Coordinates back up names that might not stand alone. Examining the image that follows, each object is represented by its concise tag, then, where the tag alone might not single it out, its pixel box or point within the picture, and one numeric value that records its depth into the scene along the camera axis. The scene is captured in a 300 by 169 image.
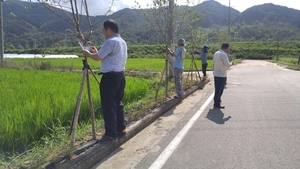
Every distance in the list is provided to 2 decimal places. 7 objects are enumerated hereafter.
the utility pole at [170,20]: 8.67
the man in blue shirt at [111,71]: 4.11
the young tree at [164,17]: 8.50
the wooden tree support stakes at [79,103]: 3.96
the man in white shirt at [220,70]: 7.49
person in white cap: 7.83
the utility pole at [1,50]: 16.94
